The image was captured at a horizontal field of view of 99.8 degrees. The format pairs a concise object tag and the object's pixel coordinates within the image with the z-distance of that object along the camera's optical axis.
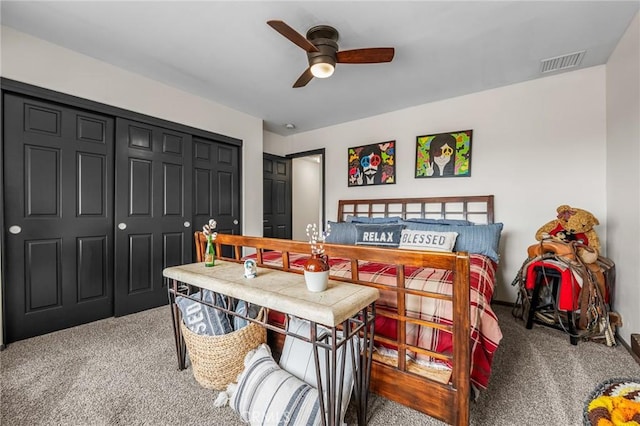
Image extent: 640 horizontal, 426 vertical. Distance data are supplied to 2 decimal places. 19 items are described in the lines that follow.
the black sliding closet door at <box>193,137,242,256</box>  3.47
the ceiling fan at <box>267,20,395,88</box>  2.04
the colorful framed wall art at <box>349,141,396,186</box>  3.87
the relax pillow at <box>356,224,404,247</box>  2.95
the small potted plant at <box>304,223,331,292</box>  1.29
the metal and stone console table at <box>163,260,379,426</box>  1.09
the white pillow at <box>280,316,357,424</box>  1.34
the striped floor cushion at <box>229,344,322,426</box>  1.22
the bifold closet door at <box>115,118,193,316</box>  2.80
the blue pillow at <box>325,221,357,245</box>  3.22
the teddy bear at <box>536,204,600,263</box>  2.35
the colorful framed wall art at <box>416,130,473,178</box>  3.31
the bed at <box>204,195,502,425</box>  1.16
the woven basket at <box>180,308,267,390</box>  1.58
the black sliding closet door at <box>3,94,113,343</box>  2.23
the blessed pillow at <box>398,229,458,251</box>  2.65
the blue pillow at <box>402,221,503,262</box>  2.62
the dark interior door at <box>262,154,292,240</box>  4.73
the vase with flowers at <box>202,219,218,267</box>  1.89
